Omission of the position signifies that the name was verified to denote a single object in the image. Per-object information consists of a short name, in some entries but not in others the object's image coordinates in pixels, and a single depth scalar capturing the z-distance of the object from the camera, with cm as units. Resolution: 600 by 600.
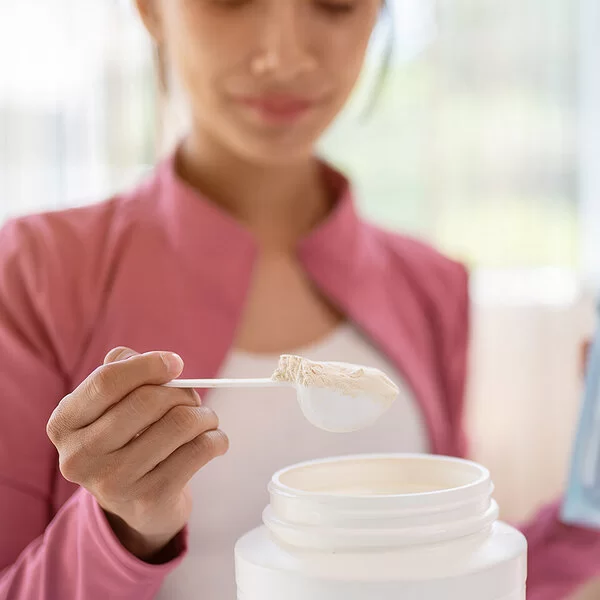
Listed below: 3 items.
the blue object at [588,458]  54
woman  43
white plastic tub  36
